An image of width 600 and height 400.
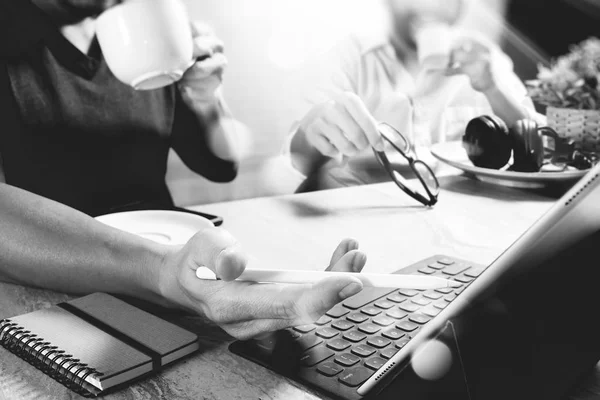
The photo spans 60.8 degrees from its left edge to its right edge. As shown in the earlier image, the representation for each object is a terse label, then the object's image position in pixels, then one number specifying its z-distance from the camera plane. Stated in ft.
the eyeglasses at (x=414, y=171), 3.46
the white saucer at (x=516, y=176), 3.59
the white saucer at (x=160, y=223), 2.49
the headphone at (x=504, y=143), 3.80
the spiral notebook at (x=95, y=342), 1.43
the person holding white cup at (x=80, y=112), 4.20
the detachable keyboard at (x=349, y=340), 1.46
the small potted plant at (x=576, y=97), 4.53
